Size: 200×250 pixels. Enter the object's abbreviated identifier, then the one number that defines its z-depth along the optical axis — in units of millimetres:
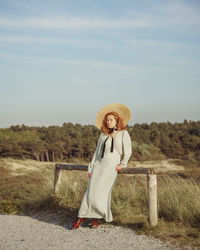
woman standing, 6383
